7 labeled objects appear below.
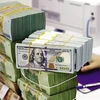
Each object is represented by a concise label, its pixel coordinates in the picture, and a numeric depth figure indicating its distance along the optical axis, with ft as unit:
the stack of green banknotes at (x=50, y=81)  2.77
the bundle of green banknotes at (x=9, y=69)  3.11
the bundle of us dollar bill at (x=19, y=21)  2.94
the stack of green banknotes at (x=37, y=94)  2.87
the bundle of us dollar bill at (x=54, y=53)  2.67
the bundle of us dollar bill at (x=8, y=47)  3.02
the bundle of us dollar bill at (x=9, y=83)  3.20
